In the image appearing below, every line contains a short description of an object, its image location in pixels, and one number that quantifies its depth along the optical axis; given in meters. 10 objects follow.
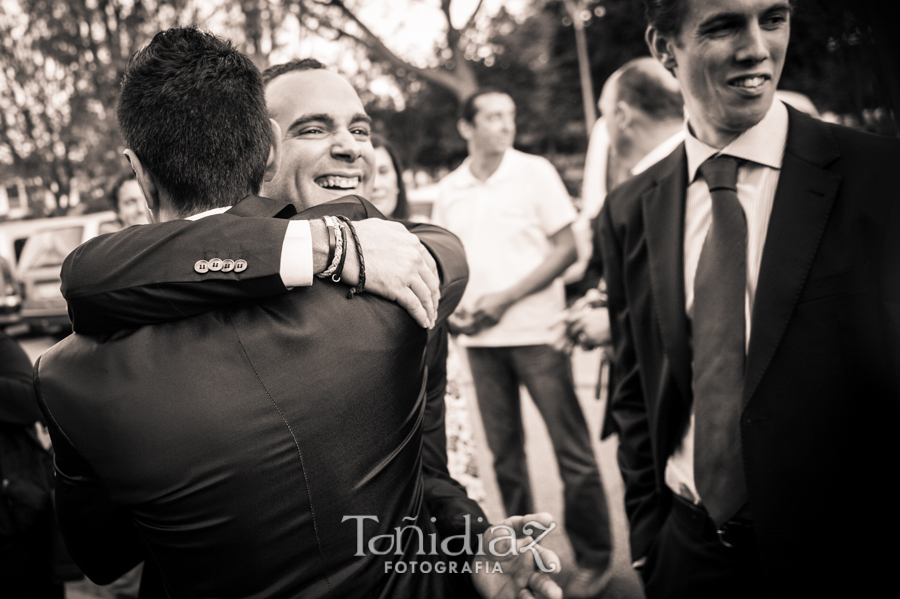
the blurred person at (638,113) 3.70
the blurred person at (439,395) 1.96
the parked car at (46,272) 13.67
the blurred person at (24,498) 2.47
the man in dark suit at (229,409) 1.27
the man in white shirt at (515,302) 3.80
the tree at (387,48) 15.09
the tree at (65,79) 12.68
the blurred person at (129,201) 4.50
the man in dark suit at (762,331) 1.72
